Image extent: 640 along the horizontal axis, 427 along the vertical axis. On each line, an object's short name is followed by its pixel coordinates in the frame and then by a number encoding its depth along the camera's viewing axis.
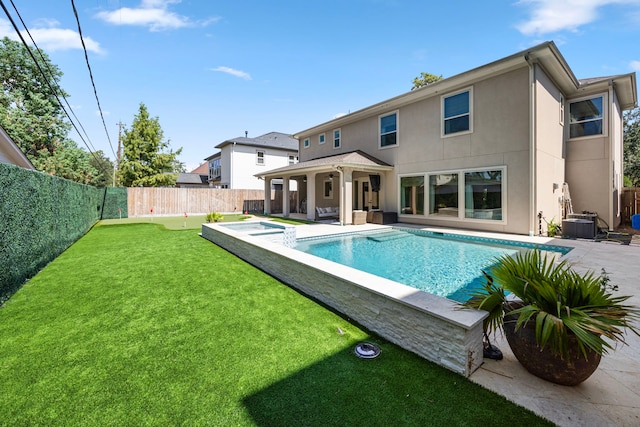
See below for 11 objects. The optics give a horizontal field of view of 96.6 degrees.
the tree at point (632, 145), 21.91
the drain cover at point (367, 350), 3.12
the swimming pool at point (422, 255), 6.14
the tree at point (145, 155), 26.02
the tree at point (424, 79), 26.09
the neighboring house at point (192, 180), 41.60
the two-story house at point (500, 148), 10.11
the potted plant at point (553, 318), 2.20
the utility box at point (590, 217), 9.82
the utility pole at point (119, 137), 30.95
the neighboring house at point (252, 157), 27.52
